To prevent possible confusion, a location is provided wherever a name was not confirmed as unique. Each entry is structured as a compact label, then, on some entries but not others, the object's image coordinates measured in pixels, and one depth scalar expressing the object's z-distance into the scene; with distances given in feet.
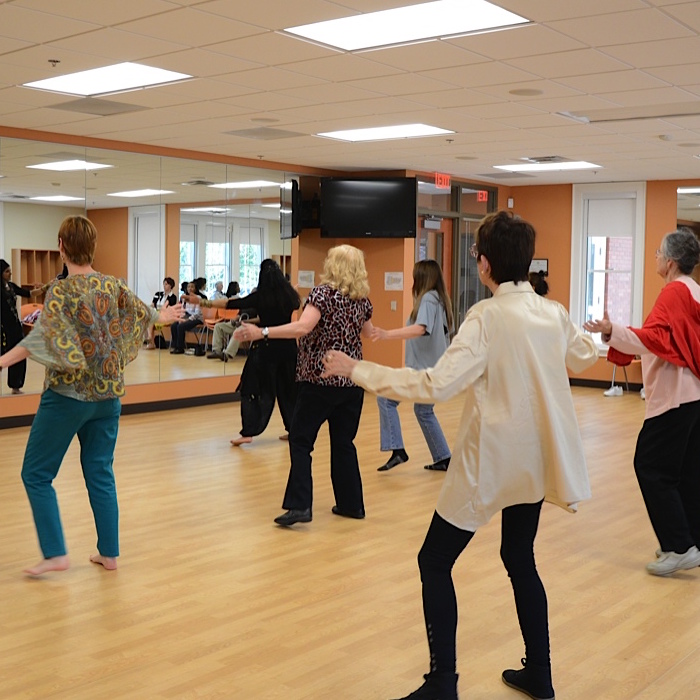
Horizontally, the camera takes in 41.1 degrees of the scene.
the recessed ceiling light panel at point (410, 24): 16.08
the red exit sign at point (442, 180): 40.86
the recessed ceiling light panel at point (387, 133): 28.76
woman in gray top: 21.47
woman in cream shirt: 9.18
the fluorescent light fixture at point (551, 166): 37.44
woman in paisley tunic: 13.21
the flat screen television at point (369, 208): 38.50
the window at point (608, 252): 43.39
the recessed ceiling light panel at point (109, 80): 21.17
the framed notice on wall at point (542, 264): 45.98
